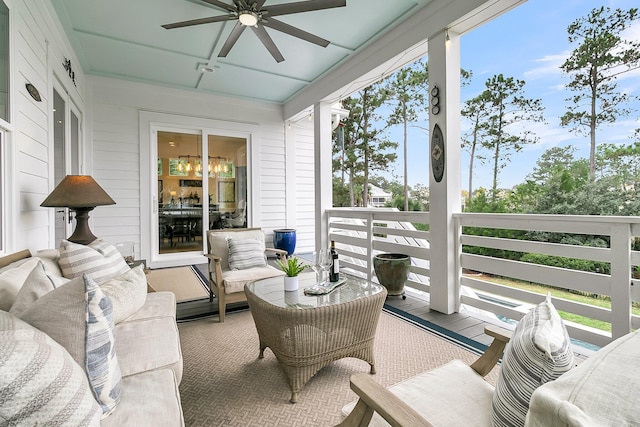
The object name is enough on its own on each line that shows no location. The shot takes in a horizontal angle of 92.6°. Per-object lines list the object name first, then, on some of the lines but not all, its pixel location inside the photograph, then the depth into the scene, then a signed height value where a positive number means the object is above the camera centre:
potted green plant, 2.13 -0.45
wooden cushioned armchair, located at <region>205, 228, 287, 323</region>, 2.86 -0.60
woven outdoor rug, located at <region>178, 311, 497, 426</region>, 1.62 -1.06
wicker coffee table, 1.76 -0.69
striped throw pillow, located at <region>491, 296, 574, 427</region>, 0.74 -0.39
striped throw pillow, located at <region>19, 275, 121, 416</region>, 0.92 -0.35
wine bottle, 2.34 -0.43
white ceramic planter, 2.13 -0.50
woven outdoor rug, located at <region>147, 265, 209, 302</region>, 3.75 -0.98
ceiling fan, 2.63 +1.81
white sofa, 0.68 -0.53
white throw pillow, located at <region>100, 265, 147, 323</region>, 1.62 -0.44
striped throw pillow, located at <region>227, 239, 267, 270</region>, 3.21 -0.45
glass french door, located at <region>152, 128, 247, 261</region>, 5.49 +0.46
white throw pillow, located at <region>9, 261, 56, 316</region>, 1.07 -0.29
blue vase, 5.96 -0.55
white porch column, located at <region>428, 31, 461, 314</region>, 2.98 +0.43
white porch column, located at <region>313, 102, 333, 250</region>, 5.00 +0.66
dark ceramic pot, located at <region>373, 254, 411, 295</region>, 3.39 -0.68
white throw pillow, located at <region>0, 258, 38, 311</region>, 1.23 -0.30
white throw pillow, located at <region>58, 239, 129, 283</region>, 1.85 -0.31
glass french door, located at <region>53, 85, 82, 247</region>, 3.34 +0.80
